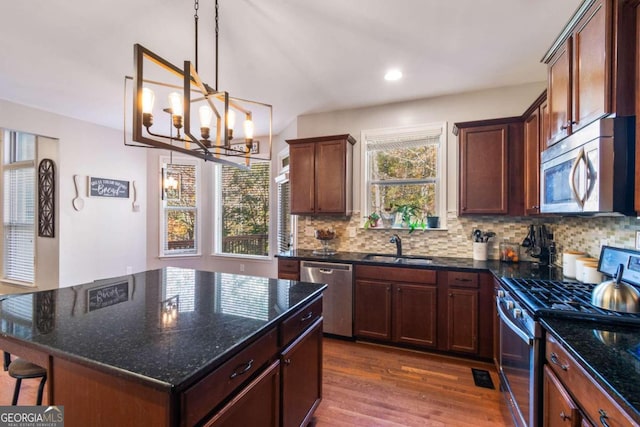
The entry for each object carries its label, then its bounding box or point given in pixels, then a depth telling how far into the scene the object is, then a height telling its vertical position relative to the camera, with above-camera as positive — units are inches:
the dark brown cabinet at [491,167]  113.5 +18.6
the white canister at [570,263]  89.5 -15.4
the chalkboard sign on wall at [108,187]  173.5 +14.4
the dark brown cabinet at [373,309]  119.9 -40.8
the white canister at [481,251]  122.8 -16.1
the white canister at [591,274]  78.2 -16.4
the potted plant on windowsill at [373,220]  145.7 -4.1
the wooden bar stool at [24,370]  59.9 -33.3
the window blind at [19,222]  176.4 -7.4
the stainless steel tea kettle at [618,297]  54.4 -15.9
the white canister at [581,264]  83.2 -14.5
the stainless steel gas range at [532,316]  57.7 -22.9
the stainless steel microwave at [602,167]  52.4 +8.8
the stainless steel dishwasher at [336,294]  125.7 -35.6
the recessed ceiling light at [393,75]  112.6 +54.5
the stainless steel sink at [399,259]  122.0 -21.0
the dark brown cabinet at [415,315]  113.5 -40.6
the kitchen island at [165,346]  36.0 -19.4
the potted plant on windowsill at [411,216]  140.1 -1.7
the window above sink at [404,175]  138.0 +18.6
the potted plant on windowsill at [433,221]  135.8 -3.9
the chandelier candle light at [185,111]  53.5 +22.3
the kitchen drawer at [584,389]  34.9 -25.0
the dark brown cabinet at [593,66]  52.4 +30.3
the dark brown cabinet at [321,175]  141.4 +18.6
